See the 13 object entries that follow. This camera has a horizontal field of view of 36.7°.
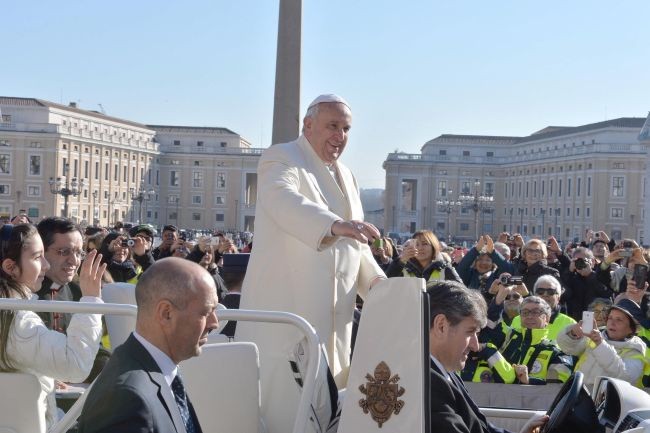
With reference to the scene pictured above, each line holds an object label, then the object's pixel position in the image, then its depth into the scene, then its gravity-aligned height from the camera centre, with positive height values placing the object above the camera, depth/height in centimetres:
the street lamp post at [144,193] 10934 -73
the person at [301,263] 400 -31
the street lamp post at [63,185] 5842 -14
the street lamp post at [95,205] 10888 -231
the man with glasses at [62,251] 455 -31
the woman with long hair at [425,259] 749 -51
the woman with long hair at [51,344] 341 -56
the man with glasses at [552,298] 717 -79
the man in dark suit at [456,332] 316 -46
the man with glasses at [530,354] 629 -105
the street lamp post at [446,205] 11156 -105
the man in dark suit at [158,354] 231 -43
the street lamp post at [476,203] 6619 -55
